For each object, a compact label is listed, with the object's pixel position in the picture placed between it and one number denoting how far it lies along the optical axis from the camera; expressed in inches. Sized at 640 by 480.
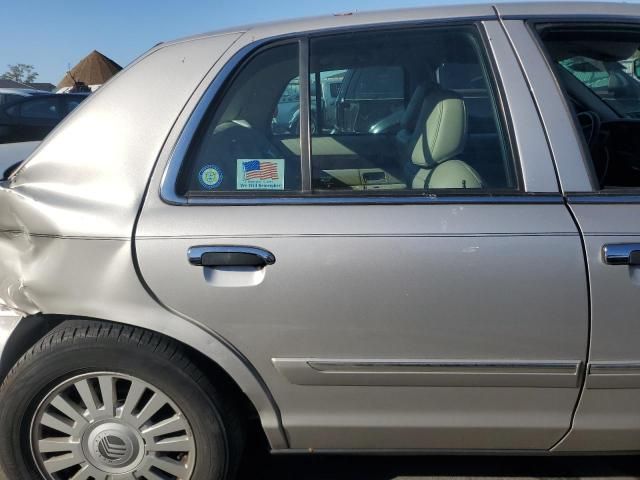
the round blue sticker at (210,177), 77.0
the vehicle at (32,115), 335.0
